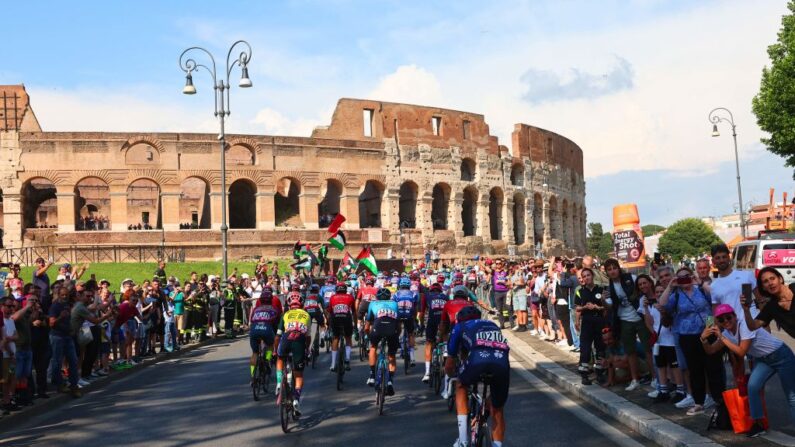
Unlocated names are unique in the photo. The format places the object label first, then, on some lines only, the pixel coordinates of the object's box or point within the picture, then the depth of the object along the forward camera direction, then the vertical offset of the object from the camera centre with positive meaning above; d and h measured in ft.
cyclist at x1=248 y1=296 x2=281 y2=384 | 40.06 -3.17
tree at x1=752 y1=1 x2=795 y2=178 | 98.68 +17.19
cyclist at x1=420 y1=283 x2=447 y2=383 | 42.27 -3.16
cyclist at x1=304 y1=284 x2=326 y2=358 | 49.06 -2.92
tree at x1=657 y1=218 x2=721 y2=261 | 374.63 +2.25
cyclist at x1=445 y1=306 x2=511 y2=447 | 24.56 -3.38
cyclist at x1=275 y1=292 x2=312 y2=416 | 35.40 -3.54
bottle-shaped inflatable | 93.81 +1.07
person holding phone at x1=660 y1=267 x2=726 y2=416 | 31.40 -3.05
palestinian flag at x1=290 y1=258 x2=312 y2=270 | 108.68 -0.86
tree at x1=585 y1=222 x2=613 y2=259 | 444.10 +3.78
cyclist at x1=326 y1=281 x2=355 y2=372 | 45.32 -3.22
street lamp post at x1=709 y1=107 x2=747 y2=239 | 127.75 +12.16
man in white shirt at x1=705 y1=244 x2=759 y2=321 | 29.63 -1.36
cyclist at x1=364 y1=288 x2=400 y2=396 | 39.04 -3.21
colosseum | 158.92 +16.29
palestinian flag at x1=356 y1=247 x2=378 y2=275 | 108.06 -0.56
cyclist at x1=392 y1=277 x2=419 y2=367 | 46.06 -2.59
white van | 75.41 -1.20
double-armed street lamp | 87.17 +18.37
